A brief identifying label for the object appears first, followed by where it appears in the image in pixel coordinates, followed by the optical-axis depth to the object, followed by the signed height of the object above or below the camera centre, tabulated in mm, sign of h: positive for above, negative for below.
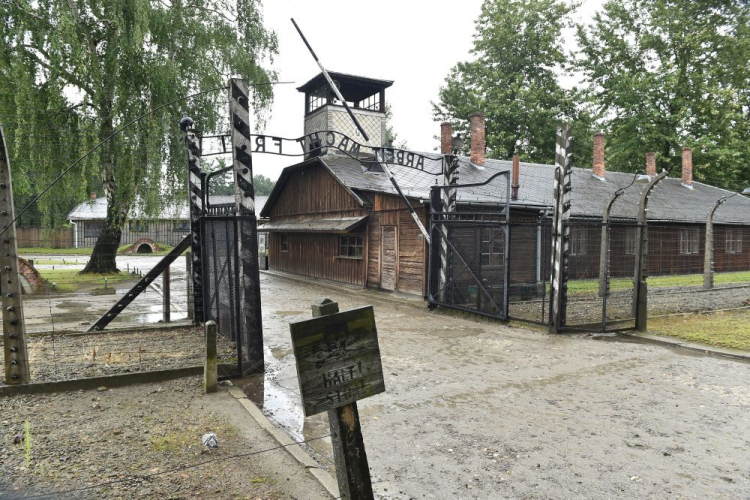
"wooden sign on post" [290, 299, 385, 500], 2504 -759
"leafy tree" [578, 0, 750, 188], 28391 +9008
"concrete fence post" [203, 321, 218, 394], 5703 -1583
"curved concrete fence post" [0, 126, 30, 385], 5242 -724
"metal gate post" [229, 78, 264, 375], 6520 +80
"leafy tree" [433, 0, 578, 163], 32344 +10907
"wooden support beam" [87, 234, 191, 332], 8539 -1090
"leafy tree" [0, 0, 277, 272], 14398 +4759
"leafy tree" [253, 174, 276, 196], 93469 +9604
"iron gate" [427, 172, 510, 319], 10703 -744
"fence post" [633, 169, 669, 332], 9508 -999
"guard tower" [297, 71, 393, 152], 22531 +6076
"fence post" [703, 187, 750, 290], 15562 -864
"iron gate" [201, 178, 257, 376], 6402 -876
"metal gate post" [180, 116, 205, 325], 9086 +487
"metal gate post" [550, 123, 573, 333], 9297 -127
